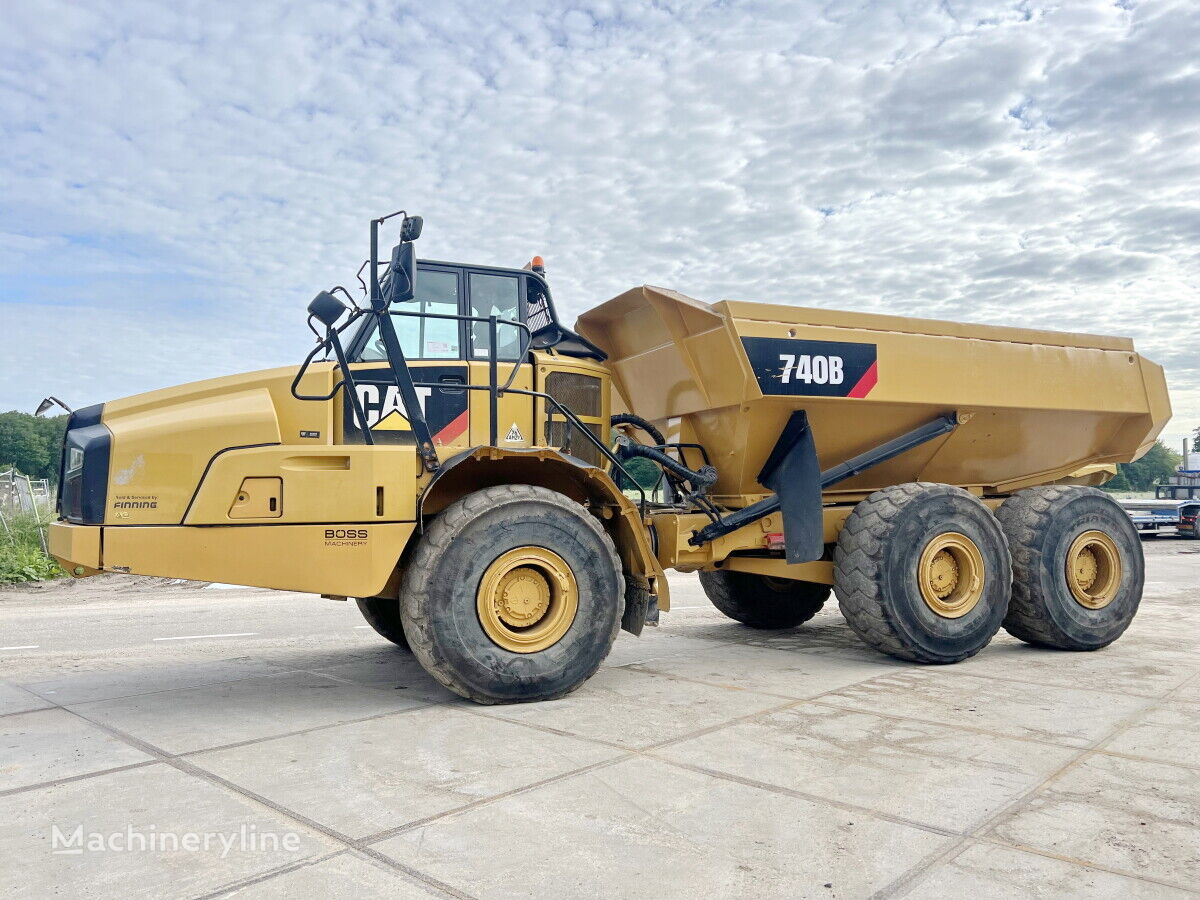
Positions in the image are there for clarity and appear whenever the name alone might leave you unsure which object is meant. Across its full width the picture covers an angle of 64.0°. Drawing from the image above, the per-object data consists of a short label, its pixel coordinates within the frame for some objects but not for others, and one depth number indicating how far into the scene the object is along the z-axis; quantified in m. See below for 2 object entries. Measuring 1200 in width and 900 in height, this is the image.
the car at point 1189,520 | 23.58
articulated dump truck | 5.07
